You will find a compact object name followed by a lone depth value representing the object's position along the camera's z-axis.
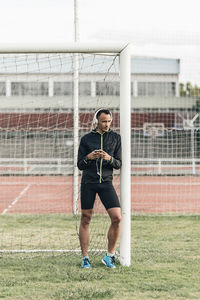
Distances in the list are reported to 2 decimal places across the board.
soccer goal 6.46
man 6.13
